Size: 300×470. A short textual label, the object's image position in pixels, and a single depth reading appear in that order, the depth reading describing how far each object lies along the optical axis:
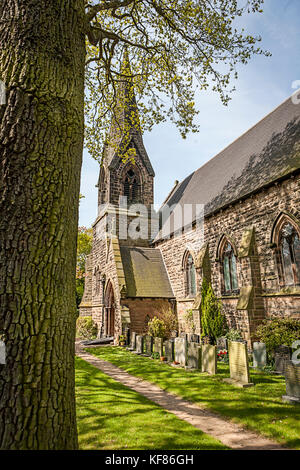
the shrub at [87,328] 21.12
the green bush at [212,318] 13.55
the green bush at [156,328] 15.75
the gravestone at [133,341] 14.55
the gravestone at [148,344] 12.91
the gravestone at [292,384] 6.28
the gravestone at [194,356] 9.80
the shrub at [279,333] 9.67
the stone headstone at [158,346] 12.03
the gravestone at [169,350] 11.42
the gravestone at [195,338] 13.78
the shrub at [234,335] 12.30
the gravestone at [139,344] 13.41
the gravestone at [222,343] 12.29
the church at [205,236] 11.46
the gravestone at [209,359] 8.98
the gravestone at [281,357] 8.80
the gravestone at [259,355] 9.41
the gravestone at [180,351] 10.38
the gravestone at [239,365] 7.73
